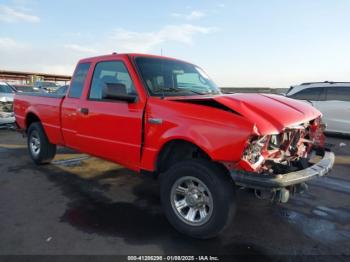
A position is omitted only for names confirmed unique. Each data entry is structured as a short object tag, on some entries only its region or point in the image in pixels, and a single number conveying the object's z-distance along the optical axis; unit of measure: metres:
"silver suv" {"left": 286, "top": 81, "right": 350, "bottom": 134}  9.65
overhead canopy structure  34.49
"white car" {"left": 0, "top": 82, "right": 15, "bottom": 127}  10.53
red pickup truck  3.15
